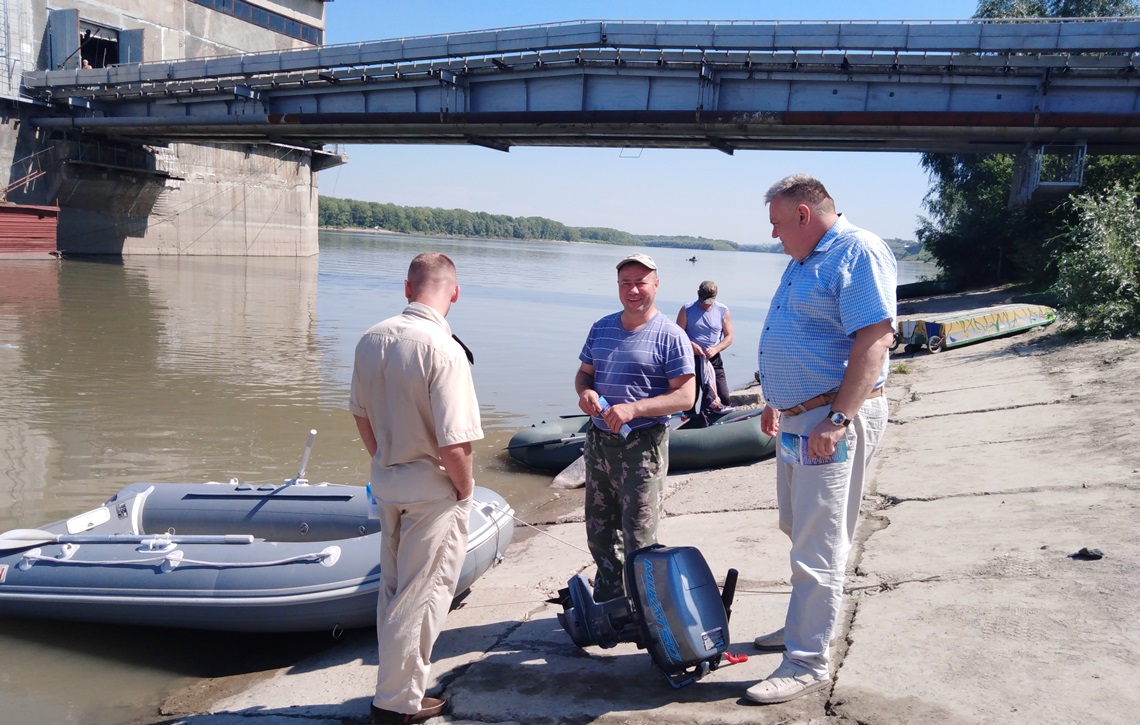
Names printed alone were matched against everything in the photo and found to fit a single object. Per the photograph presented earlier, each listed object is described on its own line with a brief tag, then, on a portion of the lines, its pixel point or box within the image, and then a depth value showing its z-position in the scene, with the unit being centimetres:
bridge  1844
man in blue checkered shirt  295
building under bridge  3359
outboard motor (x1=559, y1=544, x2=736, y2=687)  328
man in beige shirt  321
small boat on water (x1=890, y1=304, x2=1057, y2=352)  1366
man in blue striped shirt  383
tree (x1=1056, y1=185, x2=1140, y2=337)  1000
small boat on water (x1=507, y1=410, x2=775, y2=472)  845
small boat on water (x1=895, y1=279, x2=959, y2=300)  2839
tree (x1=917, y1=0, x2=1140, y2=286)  2158
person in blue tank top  870
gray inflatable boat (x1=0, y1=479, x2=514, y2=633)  462
